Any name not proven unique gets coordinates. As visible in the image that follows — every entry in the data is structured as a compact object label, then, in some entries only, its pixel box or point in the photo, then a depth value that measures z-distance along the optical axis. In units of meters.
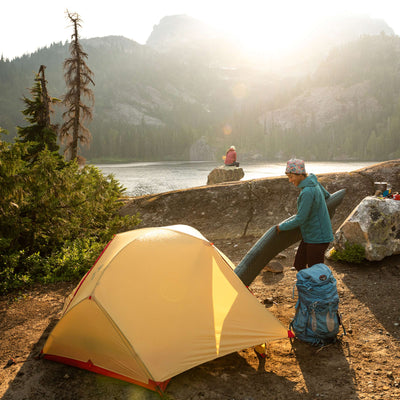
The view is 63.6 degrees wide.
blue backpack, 4.67
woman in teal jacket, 5.22
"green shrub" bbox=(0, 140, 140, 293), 7.07
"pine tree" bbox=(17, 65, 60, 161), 17.52
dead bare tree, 20.03
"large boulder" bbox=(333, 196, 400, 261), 7.29
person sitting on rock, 26.61
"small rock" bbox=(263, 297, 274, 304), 6.25
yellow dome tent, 4.00
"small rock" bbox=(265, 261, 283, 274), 7.69
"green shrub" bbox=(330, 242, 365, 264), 7.43
